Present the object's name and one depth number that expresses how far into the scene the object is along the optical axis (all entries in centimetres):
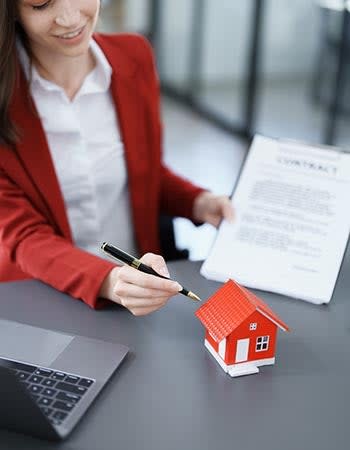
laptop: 93
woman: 142
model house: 111
